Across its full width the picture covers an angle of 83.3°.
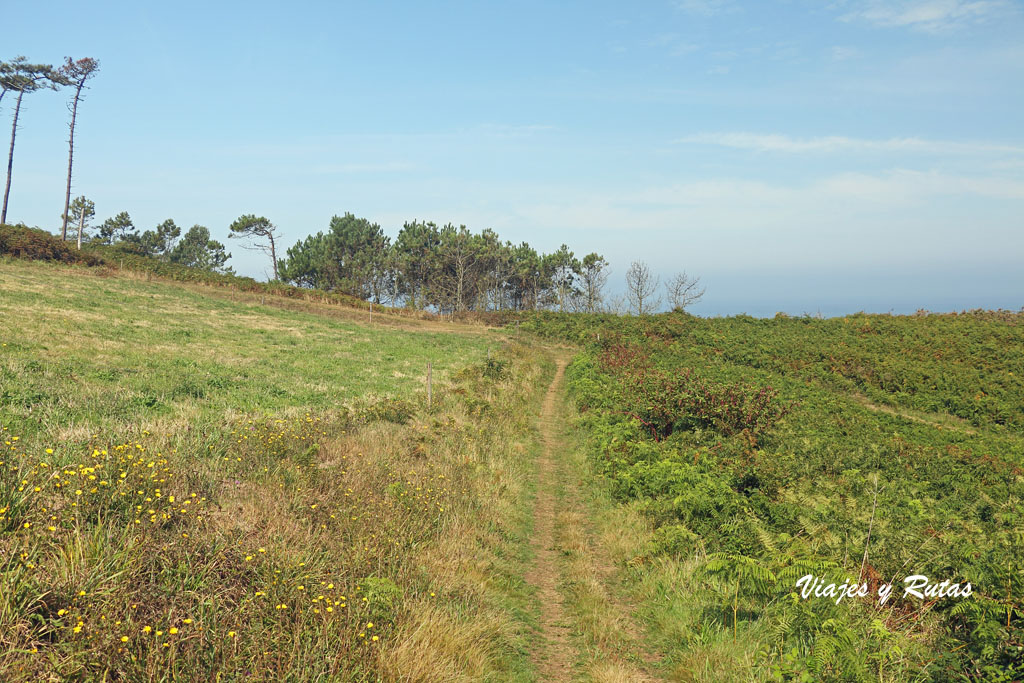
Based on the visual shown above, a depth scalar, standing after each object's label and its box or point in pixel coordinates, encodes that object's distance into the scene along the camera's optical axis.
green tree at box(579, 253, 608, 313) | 92.38
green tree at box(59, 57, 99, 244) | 59.44
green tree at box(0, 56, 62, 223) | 59.41
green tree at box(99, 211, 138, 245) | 90.44
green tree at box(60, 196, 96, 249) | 70.95
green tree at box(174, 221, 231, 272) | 99.38
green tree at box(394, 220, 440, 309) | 88.84
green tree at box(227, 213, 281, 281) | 79.75
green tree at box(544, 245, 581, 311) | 94.67
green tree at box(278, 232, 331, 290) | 86.38
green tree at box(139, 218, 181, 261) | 93.62
